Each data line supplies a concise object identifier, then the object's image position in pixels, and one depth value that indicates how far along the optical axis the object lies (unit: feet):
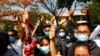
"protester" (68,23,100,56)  7.42
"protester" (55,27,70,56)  7.68
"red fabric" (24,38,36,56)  6.98
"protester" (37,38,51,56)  7.43
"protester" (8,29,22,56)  6.49
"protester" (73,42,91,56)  5.75
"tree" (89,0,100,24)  33.41
